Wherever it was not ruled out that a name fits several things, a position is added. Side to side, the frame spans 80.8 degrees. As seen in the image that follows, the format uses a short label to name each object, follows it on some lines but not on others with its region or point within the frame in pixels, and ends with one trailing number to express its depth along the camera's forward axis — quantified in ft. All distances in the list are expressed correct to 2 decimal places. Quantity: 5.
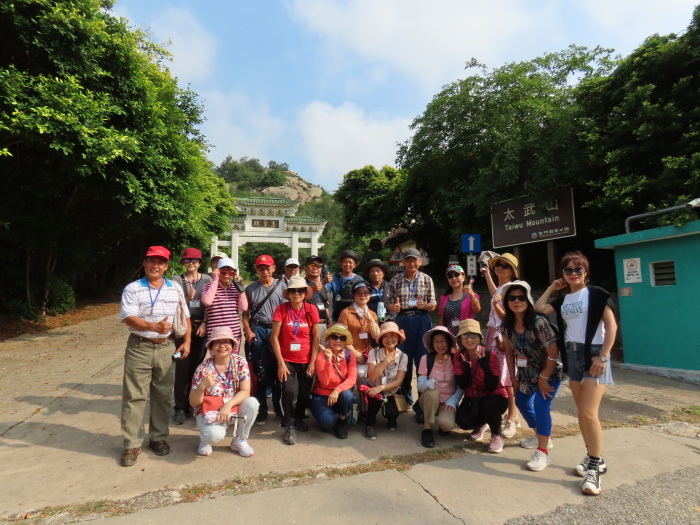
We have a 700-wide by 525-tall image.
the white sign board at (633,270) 21.75
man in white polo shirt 10.46
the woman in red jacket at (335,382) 12.05
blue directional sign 32.53
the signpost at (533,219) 30.99
